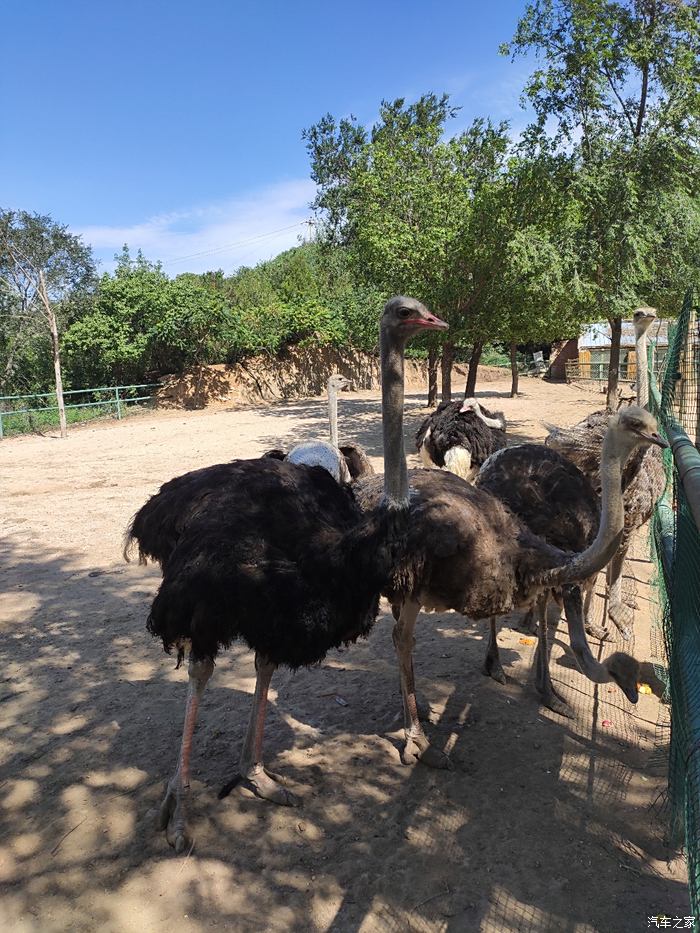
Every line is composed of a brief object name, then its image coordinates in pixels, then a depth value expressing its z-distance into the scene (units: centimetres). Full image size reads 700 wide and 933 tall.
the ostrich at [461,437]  698
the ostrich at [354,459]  683
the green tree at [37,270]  1795
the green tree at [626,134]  945
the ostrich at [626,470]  455
